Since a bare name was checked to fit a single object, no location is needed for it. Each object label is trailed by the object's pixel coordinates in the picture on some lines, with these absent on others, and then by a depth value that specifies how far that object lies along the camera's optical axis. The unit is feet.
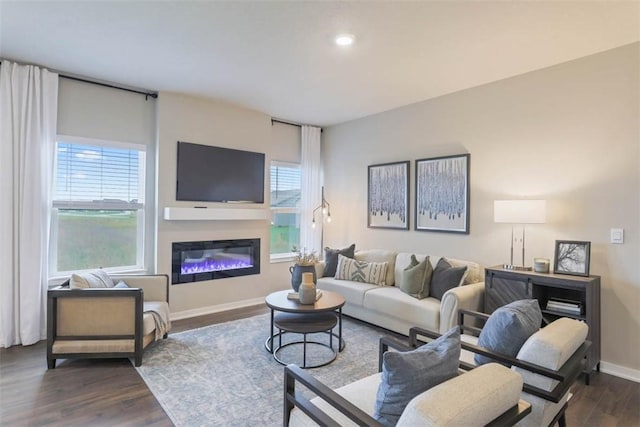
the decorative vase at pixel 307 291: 10.46
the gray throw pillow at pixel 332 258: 15.46
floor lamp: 19.49
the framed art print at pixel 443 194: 13.37
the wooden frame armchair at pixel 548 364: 5.21
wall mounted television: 14.38
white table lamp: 10.30
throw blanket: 10.69
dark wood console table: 9.30
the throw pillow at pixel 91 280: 9.88
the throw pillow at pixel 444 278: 11.64
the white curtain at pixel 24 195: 10.92
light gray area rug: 7.64
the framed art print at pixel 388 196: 15.47
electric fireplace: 14.39
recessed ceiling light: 9.17
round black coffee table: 9.91
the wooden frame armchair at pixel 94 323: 9.45
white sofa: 10.61
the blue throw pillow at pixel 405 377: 4.28
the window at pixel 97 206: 12.41
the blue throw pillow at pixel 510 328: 5.96
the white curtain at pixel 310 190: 18.98
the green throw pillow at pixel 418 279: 12.10
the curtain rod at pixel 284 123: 17.99
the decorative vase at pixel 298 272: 11.91
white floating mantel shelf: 13.75
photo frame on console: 9.86
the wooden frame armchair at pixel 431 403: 3.54
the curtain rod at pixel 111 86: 12.20
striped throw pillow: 14.05
